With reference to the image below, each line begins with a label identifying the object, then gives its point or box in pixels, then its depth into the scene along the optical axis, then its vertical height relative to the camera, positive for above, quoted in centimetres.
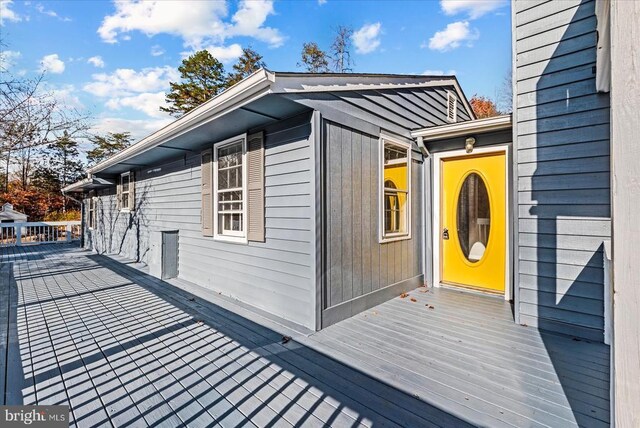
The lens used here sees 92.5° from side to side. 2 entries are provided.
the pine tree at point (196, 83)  1670 +720
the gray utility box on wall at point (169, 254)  568 -80
